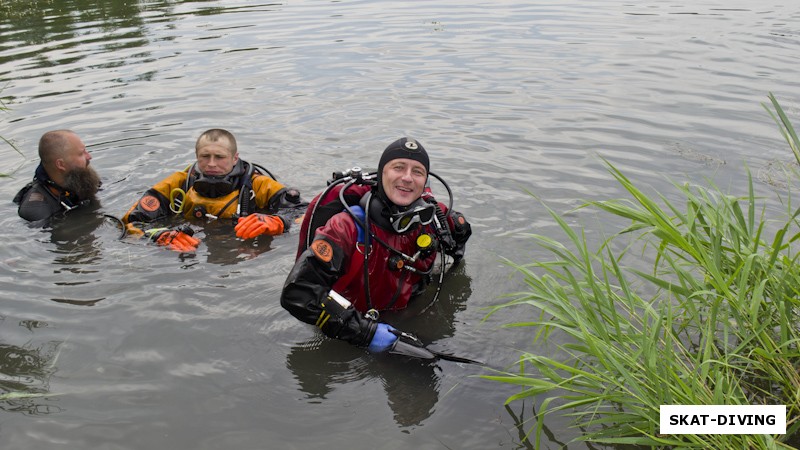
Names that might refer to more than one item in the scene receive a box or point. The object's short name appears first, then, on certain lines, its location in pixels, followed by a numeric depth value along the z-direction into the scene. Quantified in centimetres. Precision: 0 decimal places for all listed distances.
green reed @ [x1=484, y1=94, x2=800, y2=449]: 278
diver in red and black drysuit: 400
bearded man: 644
